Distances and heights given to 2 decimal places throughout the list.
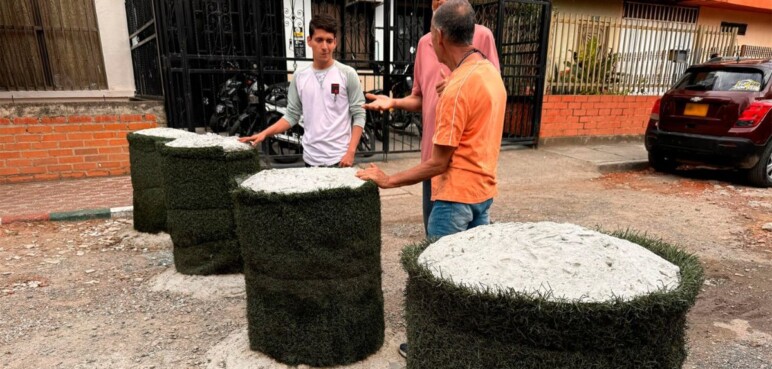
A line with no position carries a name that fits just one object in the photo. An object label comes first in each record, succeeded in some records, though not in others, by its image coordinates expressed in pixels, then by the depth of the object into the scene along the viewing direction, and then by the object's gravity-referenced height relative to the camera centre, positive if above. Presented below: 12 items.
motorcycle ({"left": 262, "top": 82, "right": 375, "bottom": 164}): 7.06 -0.98
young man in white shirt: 3.22 -0.27
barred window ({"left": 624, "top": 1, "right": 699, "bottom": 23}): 12.09 +1.48
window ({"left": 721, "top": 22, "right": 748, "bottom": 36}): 14.22 +1.27
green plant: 9.23 -0.09
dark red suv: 6.29 -0.66
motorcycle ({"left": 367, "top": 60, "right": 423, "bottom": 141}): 7.65 -0.29
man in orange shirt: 2.01 -0.28
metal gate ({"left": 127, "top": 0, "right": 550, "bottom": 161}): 6.27 +0.27
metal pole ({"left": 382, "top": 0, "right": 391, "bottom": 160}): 7.08 +0.12
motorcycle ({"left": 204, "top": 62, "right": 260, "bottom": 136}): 7.07 -0.53
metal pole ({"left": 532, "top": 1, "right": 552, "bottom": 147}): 8.38 -0.03
